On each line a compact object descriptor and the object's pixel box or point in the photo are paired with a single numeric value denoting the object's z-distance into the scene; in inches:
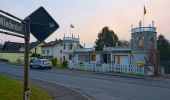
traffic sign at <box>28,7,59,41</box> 265.4
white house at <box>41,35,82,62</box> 3090.1
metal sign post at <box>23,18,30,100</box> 256.1
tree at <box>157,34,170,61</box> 2699.3
